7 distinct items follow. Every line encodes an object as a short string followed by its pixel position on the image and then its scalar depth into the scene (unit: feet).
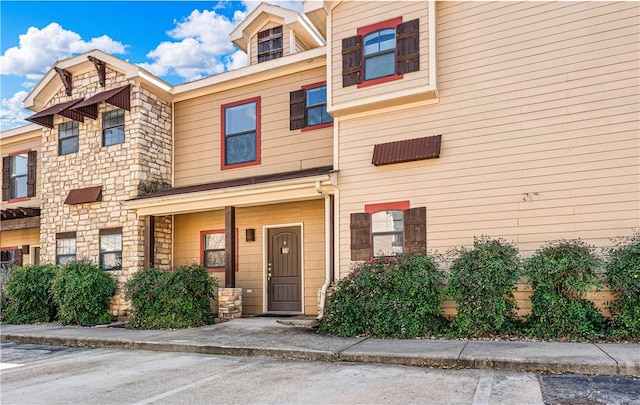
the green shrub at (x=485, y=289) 25.15
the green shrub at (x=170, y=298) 32.78
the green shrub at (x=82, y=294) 36.37
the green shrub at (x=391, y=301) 26.35
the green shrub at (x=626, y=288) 22.95
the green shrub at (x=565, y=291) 23.79
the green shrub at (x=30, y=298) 38.91
